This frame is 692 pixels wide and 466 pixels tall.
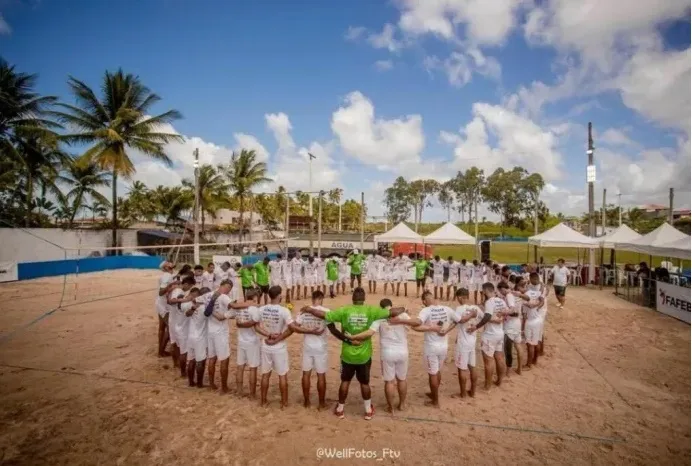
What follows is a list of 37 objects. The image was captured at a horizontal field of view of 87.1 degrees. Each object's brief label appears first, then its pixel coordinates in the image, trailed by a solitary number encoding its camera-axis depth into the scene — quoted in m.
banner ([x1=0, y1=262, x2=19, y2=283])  19.88
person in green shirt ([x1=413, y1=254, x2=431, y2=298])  14.50
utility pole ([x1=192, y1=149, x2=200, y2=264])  20.86
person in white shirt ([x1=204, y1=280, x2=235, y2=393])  6.16
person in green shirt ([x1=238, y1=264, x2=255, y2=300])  12.62
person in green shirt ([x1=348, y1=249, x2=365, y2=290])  14.88
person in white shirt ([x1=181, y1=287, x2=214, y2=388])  6.38
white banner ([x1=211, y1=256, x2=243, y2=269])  24.19
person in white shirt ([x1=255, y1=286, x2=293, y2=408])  5.59
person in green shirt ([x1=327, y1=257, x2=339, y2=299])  14.61
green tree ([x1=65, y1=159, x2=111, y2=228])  34.72
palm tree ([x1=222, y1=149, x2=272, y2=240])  36.25
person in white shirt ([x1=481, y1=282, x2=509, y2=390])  6.46
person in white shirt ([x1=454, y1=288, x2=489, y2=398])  6.04
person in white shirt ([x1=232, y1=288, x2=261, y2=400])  5.74
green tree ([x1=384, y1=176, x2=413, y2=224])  72.56
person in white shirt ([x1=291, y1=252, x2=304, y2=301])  14.27
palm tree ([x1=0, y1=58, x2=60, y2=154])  20.00
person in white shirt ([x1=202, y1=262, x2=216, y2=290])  11.64
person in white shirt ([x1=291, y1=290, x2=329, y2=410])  5.53
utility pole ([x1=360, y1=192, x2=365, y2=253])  23.94
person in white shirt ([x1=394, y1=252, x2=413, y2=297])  15.71
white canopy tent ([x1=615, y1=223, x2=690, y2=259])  12.22
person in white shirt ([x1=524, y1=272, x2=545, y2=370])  7.58
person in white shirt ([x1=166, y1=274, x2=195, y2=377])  6.95
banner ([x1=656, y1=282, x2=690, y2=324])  12.00
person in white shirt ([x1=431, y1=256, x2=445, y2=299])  14.70
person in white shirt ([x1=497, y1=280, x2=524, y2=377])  6.96
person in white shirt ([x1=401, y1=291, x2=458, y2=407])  5.72
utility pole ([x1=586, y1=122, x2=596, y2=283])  19.97
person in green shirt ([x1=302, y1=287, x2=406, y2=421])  5.37
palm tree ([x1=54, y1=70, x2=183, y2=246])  24.28
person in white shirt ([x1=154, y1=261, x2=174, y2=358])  8.30
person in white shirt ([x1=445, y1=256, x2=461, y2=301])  14.44
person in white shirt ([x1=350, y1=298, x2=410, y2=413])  5.48
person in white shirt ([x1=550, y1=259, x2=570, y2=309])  13.70
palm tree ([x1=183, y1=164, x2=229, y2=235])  37.28
